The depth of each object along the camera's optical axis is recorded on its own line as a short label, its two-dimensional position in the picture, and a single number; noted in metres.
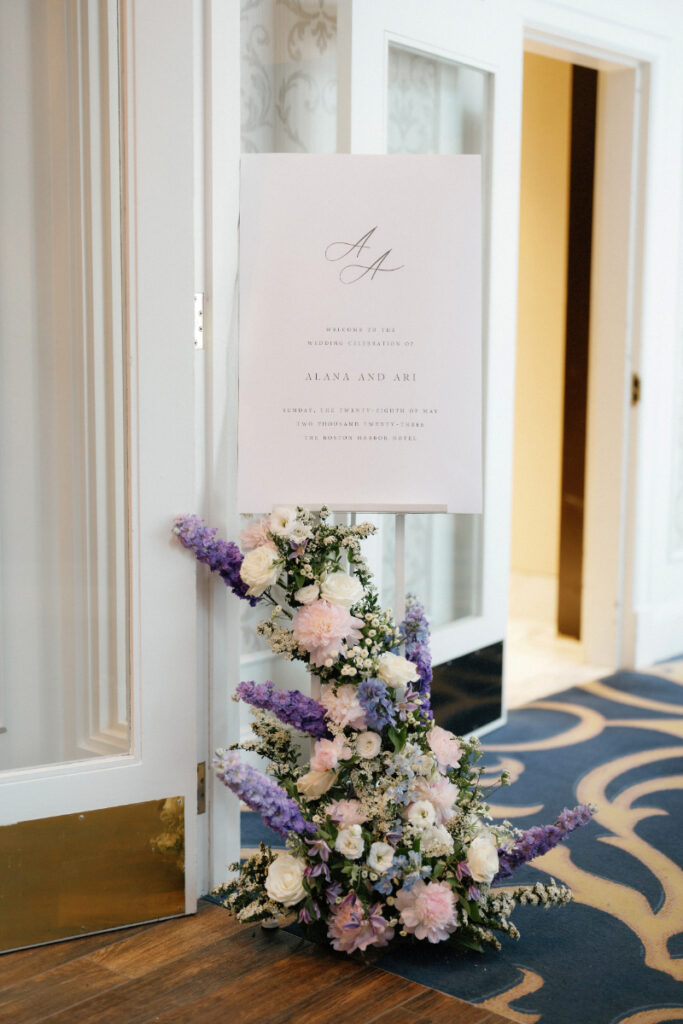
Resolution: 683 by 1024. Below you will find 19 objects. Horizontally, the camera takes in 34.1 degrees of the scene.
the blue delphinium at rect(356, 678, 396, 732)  1.97
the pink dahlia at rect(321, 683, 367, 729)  1.99
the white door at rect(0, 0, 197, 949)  2.03
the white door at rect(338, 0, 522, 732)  2.90
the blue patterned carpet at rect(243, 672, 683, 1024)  1.91
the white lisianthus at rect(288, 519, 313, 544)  2.03
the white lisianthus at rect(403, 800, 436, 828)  1.99
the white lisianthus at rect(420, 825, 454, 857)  2.03
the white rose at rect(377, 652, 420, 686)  2.00
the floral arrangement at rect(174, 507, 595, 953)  1.97
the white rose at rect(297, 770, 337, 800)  2.05
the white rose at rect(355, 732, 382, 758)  2.00
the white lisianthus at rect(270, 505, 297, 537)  2.03
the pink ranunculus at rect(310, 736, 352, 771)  2.00
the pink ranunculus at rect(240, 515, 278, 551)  2.07
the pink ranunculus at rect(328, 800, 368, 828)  1.99
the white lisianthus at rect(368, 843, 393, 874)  1.95
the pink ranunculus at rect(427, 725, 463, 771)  2.09
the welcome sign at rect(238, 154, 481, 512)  2.08
